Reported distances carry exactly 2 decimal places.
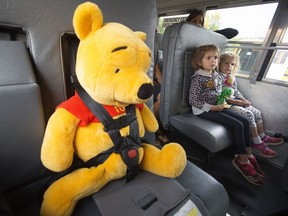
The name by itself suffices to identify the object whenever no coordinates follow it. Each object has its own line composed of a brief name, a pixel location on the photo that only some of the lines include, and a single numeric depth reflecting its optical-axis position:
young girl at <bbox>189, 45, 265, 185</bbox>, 1.42
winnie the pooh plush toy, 0.48
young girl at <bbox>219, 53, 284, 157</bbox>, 1.77
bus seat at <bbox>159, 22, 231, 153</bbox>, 1.30
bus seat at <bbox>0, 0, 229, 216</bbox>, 0.54
